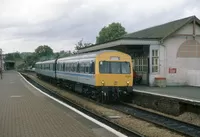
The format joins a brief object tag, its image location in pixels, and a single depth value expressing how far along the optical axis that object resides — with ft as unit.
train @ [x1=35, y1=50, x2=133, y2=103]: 44.53
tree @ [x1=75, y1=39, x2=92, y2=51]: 206.88
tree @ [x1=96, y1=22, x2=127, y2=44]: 190.26
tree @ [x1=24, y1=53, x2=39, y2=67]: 313.63
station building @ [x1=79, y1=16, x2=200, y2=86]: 60.74
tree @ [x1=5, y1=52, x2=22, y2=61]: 411.80
